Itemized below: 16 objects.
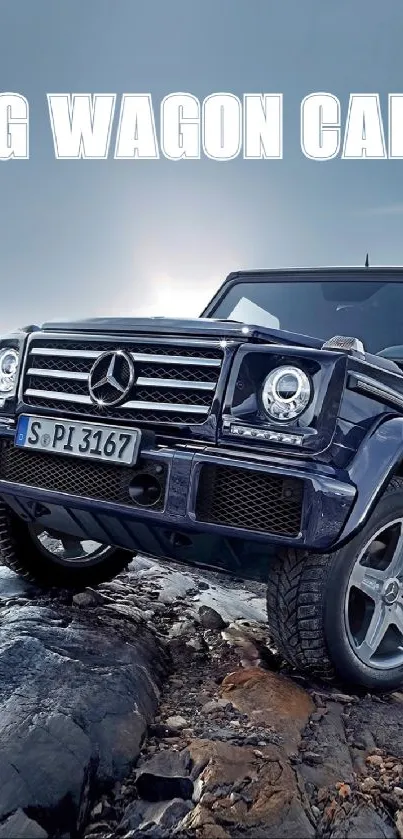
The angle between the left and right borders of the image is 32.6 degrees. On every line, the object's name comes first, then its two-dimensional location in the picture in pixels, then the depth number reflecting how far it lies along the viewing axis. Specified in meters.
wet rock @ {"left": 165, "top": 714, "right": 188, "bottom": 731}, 2.17
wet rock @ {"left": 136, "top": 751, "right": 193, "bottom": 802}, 1.82
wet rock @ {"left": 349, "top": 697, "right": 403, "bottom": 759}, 2.19
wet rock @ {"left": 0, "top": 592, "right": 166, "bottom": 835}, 1.79
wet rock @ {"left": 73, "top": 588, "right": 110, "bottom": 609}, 3.11
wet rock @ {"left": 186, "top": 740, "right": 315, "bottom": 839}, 1.70
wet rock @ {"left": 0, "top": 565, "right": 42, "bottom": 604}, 3.15
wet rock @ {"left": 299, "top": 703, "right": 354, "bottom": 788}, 1.94
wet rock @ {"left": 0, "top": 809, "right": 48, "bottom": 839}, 1.64
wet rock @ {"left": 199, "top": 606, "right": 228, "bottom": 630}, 3.06
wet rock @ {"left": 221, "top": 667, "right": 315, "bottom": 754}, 2.19
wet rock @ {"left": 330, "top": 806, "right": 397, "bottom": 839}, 1.71
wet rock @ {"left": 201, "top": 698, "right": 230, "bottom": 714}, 2.27
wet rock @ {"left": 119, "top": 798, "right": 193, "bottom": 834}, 1.70
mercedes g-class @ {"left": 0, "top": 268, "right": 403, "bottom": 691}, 2.22
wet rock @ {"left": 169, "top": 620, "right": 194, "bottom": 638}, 2.95
